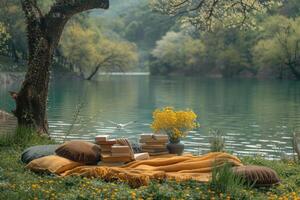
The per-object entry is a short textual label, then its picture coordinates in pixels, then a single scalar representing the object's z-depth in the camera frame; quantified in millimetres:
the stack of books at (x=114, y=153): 10094
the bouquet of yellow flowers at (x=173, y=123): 11773
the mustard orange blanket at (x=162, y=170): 9117
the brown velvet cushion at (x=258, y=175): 8977
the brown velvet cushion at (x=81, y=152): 10132
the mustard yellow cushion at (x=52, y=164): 9672
